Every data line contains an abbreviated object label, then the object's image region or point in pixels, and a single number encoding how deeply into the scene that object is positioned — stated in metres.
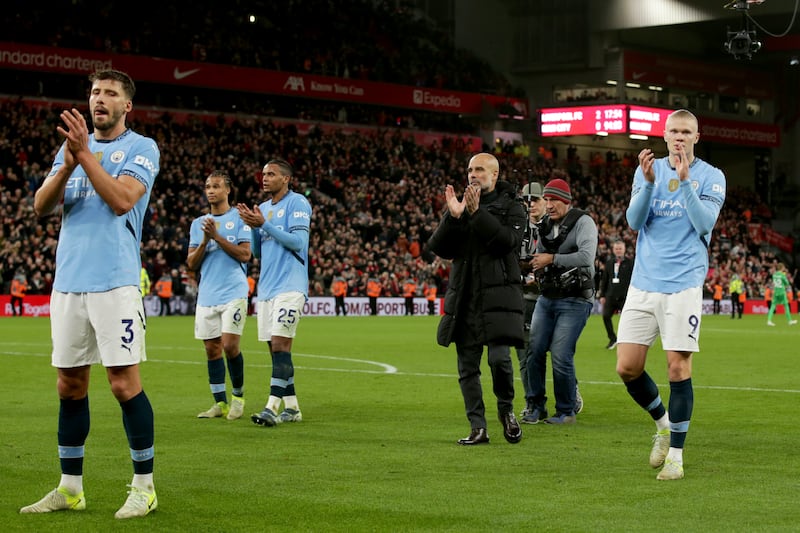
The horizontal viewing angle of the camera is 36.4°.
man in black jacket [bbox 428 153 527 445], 10.30
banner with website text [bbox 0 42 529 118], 46.09
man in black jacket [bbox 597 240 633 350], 24.98
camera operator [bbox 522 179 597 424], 12.02
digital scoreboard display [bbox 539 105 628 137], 59.88
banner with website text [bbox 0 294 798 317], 38.81
